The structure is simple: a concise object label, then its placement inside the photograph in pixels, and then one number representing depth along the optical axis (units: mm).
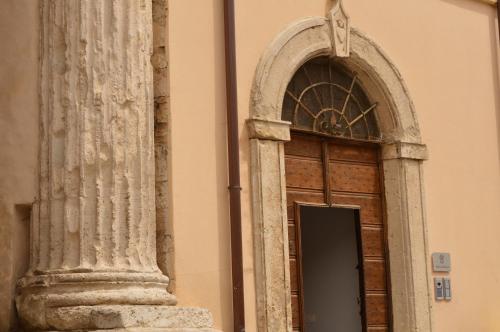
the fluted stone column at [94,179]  9081
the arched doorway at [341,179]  12746
